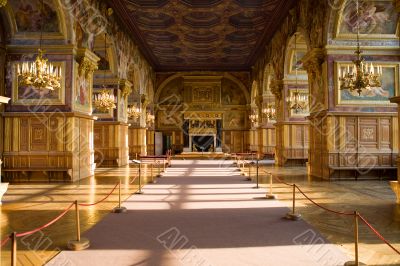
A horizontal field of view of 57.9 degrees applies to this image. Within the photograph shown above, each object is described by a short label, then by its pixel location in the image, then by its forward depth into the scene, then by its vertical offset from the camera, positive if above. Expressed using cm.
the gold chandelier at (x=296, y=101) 1777 +183
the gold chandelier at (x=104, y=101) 1623 +177
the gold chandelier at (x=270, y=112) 2341 +173
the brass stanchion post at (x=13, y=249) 332 -100
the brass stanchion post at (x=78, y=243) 498 -143
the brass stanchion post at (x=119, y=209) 742 -143
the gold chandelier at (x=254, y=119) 2942 +161
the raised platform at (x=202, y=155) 2961 -135
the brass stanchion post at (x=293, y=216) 675 -146
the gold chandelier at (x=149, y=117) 2947 +184
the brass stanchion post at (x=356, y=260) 426 -145
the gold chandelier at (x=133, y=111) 2320 +184
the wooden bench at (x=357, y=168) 1284 -111
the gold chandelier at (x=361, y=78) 1032 +172
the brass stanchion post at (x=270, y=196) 910 -146
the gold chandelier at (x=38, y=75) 996 +185
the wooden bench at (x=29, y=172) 1248 -108
